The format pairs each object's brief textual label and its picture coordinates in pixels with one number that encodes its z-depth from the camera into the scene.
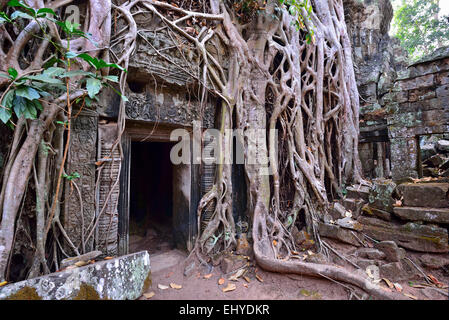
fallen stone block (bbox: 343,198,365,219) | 3.36
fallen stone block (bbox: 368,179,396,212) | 3.00
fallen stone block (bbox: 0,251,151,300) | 1.52
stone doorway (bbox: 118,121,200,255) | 2.80
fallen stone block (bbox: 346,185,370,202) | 3.58
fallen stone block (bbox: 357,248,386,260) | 2.64
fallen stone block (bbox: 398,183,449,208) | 2.64
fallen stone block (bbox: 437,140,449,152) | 5.07
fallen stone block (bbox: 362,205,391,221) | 2.98
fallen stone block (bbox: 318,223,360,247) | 3.00
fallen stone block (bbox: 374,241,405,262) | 2.54
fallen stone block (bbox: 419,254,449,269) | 2.41
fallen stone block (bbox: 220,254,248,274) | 2.67
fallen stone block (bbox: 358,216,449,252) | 2.49
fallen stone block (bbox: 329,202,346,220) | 3.37
